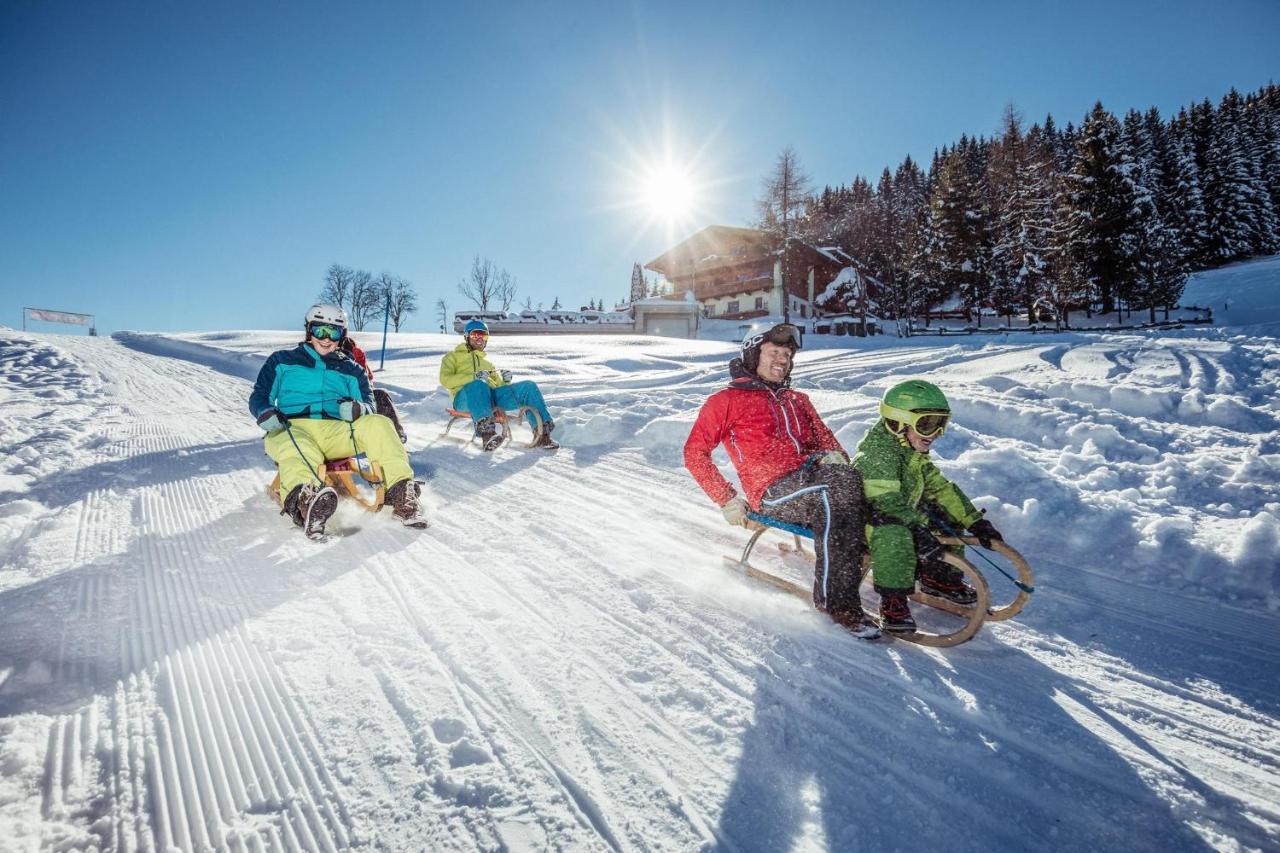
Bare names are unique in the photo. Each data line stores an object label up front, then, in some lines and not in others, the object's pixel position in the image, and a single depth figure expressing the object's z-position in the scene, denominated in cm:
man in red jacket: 260
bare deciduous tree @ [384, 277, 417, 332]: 6280
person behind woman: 576
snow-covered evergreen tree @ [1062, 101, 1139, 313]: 2983
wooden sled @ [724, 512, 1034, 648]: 240
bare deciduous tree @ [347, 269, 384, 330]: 6588
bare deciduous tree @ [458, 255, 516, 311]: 6456
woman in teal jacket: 352
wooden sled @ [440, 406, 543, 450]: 666
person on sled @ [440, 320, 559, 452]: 663
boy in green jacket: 251
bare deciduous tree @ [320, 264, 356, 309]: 6588
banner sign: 3031
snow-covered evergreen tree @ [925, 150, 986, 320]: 3581
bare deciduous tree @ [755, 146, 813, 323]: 3869
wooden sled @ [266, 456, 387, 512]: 392
